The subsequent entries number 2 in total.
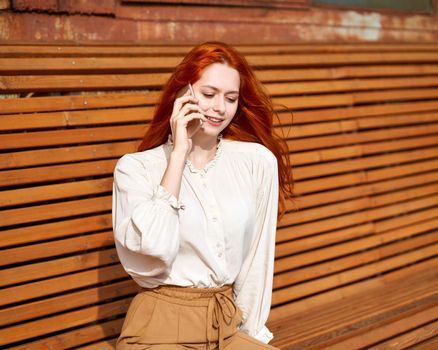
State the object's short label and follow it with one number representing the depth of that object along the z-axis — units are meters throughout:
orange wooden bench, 4.28
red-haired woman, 3.45
